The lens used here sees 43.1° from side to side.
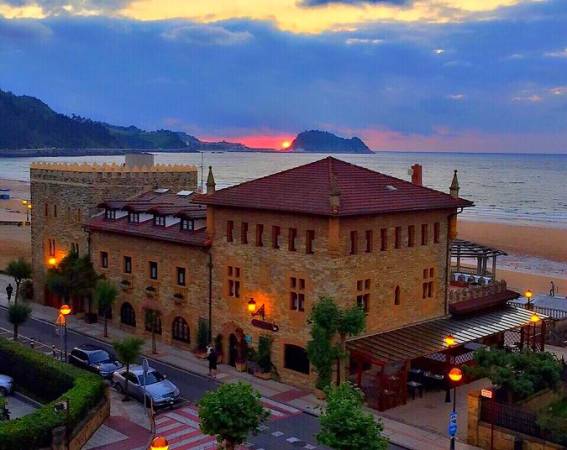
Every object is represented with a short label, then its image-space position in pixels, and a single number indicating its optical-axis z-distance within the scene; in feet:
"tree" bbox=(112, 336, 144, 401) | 98.53
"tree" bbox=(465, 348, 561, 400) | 84.23
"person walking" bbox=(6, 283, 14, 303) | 165.89
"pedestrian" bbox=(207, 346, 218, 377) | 112.88
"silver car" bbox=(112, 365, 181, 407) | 97.19
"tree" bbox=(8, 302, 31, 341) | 126.52
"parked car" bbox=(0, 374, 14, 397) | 101.45
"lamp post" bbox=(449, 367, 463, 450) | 79.97
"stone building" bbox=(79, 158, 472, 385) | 106.32
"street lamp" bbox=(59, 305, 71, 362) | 105.44
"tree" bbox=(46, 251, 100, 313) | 144.15
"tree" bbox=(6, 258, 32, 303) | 160.76
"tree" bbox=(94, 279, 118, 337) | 134.62
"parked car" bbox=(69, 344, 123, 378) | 110.93
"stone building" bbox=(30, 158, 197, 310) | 153.58
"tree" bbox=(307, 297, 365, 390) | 99.71
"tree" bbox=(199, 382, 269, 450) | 70.13
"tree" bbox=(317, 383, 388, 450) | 64.90
